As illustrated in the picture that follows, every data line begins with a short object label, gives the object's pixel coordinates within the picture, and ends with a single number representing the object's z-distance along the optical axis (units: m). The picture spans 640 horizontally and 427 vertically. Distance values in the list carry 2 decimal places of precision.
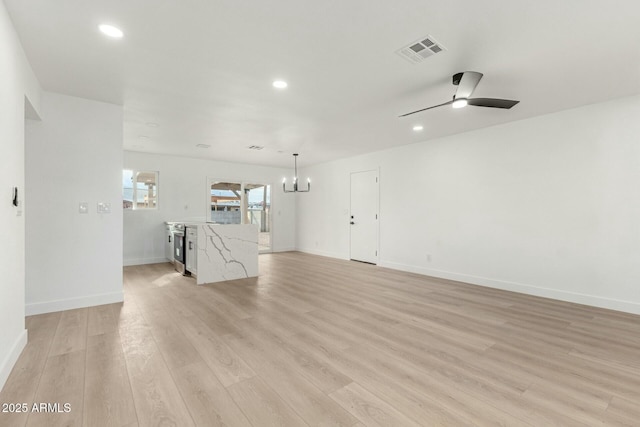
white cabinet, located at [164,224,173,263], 6.62
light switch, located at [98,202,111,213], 3.78
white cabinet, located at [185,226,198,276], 5.16
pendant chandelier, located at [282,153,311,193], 7.20
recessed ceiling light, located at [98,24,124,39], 2.27
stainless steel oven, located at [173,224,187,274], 5.76
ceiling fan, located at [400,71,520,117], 2.96
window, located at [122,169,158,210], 6.79
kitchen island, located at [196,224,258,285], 4.97
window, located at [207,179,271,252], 8.03
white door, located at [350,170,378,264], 6.86
